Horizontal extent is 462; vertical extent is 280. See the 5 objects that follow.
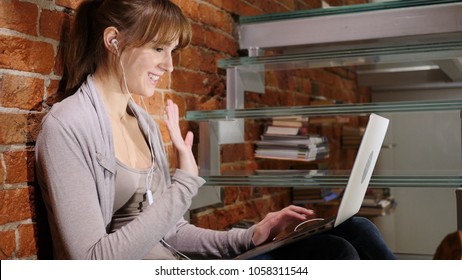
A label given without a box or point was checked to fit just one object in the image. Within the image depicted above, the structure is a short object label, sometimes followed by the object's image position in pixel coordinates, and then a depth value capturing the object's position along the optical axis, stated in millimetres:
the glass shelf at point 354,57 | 2639
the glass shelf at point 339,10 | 2829
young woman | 2169
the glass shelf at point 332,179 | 2445
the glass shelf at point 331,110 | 2511
